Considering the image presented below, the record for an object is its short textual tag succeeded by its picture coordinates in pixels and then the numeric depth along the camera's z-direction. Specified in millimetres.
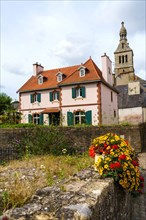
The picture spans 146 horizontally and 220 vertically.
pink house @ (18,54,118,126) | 23094
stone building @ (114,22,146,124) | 36875
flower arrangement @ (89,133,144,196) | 4148
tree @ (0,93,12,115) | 34438
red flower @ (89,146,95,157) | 4881
